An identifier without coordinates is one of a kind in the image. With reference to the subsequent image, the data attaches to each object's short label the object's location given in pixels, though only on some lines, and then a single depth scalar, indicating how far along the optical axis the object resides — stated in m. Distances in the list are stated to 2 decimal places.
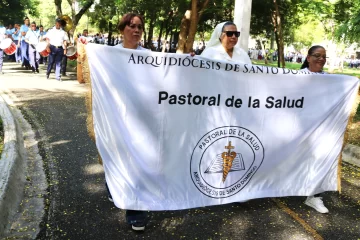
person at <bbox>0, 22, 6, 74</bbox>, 13.11
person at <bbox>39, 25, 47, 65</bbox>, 16.33
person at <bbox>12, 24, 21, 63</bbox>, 16.61
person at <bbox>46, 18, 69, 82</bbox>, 12.37
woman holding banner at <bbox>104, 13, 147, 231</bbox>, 3.31
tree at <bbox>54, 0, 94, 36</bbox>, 18.66
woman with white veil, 3.86
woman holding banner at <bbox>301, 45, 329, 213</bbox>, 3.93
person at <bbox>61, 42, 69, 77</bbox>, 14.44
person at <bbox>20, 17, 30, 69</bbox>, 14.73
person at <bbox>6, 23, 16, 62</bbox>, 16.93
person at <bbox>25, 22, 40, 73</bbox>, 14.25
